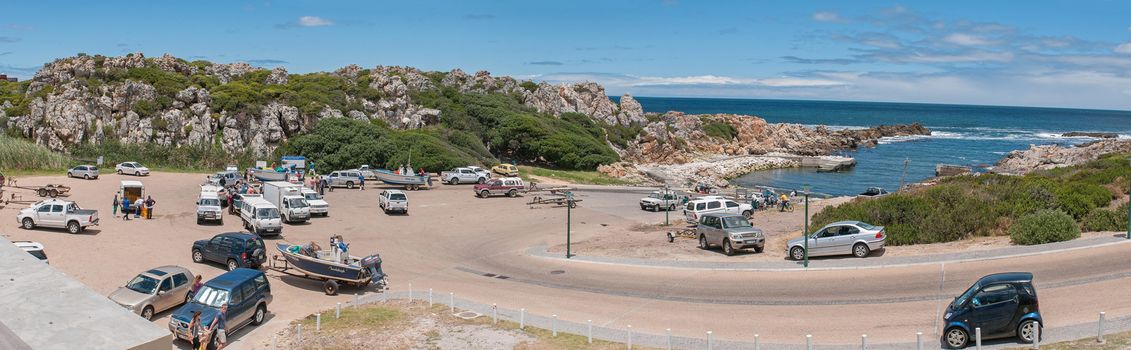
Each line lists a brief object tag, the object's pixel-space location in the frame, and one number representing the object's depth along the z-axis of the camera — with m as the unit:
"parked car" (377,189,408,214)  44.75
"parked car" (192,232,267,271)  28.42
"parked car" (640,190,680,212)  50.06
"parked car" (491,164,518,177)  68.83
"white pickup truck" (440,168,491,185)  60.75
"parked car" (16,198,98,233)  34.09
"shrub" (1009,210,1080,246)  28.88
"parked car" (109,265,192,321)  21.55
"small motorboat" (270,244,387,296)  25.84
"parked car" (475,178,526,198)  53.63
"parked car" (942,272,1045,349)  16.78
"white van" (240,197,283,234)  35.53
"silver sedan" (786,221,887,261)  28.91
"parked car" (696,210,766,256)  30.92
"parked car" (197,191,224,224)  38.47
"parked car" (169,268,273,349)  19.45
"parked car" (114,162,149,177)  58.66
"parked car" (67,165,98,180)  54.53
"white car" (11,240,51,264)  25.44
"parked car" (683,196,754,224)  42.03
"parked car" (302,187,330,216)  42.46
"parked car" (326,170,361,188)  55.33
